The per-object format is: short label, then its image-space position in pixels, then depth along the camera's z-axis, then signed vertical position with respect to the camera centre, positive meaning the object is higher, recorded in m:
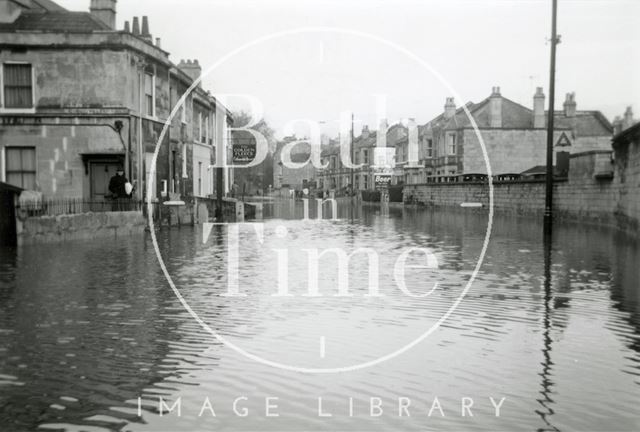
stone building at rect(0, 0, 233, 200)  24.48 +3.14
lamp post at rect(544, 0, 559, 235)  21.48 +2.95
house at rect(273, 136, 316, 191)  112.88 +3.51
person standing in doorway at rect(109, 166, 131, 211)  23.36 +0.08
